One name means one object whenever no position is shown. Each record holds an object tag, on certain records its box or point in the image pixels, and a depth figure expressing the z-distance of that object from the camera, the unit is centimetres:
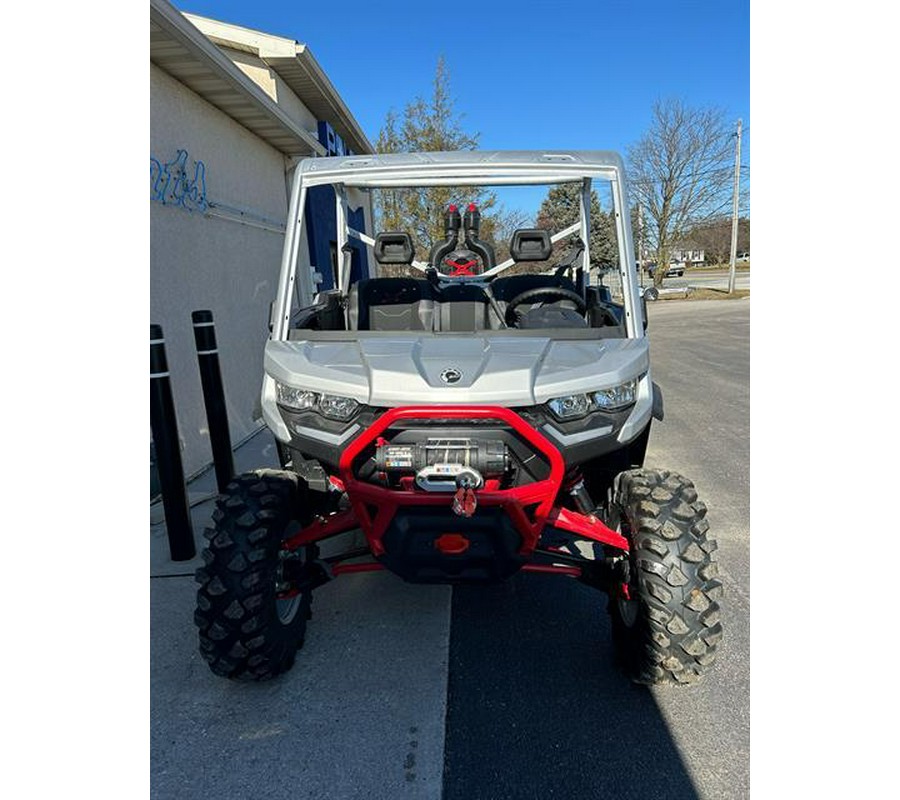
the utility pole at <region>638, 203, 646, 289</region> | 3150
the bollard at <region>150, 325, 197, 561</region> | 362
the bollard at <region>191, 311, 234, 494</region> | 448
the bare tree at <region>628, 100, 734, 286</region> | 3290
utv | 223
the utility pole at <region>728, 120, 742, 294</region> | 3027
